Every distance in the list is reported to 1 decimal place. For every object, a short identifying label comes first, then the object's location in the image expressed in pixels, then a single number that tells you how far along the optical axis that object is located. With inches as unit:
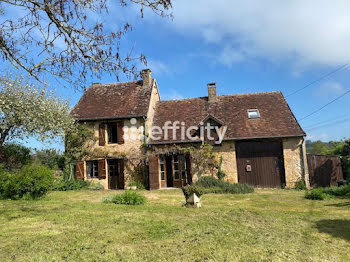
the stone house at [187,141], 576.4
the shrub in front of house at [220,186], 501.0
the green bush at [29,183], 382.3
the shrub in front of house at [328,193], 407.0
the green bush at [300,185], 553.5
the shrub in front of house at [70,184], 583.5
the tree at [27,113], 500.4
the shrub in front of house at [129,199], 357.7
